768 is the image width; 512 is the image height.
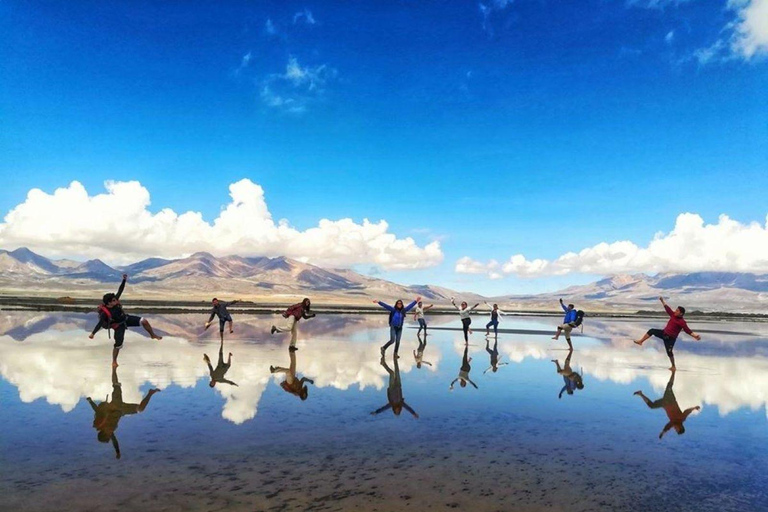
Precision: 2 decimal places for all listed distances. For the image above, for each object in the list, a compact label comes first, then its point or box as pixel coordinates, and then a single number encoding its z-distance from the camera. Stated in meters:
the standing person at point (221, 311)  25.55
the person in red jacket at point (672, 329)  18.44
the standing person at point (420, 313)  27.90
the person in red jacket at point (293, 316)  21.83
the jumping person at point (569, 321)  25.59
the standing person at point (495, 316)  31.12
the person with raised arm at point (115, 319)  16.59
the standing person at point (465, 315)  27.03
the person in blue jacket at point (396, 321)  20.44
